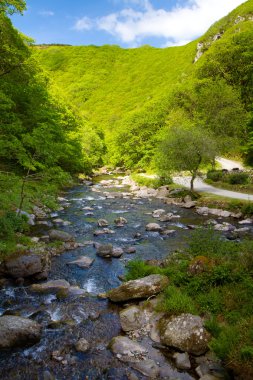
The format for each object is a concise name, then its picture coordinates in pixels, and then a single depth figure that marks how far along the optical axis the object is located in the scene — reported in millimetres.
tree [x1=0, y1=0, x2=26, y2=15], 12242
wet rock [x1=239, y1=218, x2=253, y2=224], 24784
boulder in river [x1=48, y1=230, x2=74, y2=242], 19906
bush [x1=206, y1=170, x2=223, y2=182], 41206
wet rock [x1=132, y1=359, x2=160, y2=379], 8373
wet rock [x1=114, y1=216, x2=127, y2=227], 25291
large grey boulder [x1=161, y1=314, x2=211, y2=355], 9164
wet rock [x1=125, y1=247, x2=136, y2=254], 18569
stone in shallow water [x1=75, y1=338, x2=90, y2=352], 9406
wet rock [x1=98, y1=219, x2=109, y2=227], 24825
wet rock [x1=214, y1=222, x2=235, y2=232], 22969
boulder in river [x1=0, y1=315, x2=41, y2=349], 9477
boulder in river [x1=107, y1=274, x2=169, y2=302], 11914
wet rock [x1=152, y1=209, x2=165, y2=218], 28559
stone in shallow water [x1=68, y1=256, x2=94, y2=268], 16216
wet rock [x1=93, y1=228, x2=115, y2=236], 22172
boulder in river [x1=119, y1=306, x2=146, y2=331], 10570
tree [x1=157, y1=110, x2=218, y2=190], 34688
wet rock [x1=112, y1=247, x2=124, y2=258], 17719
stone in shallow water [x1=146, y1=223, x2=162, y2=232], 23547
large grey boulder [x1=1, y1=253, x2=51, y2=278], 14086
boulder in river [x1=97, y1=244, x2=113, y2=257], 17797
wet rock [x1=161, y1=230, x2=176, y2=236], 22394
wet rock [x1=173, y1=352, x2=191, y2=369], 8680
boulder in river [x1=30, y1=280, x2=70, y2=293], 13215
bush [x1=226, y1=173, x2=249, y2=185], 36344
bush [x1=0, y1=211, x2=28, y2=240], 13188
